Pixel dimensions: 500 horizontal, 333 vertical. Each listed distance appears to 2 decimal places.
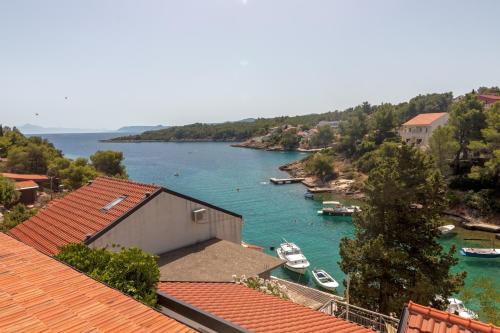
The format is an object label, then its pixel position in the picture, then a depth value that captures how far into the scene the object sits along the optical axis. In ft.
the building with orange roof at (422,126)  255.29
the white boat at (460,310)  69.72
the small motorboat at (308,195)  205.76
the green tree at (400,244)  52.47
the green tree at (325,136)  436.35
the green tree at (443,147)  175.83
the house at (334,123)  575.54
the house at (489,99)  297.12
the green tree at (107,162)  207.62
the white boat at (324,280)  91.35
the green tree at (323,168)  246.47
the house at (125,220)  46.62
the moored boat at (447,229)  133.28
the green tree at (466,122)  184.75
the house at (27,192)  145.76
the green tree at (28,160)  210.59
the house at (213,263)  44.70
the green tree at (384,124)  276.21
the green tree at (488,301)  49.16
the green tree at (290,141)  496.97
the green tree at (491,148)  152.73
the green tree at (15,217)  77.26
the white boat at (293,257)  103.09
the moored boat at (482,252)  111.45
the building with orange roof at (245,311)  22.87
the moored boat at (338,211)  165.17
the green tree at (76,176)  163.63
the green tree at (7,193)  114.53
